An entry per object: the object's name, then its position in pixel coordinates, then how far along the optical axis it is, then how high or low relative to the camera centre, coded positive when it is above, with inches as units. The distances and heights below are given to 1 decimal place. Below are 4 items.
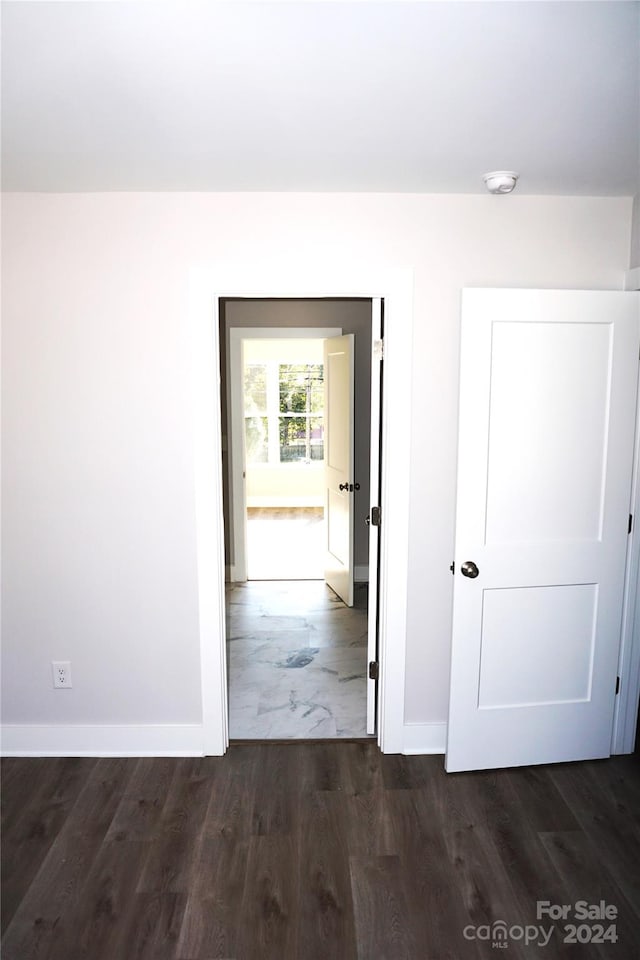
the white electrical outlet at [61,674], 120.4 -49.2
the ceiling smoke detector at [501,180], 97.8 +32.0
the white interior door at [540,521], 108.4 -20.4
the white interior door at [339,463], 198.2 -19.8
